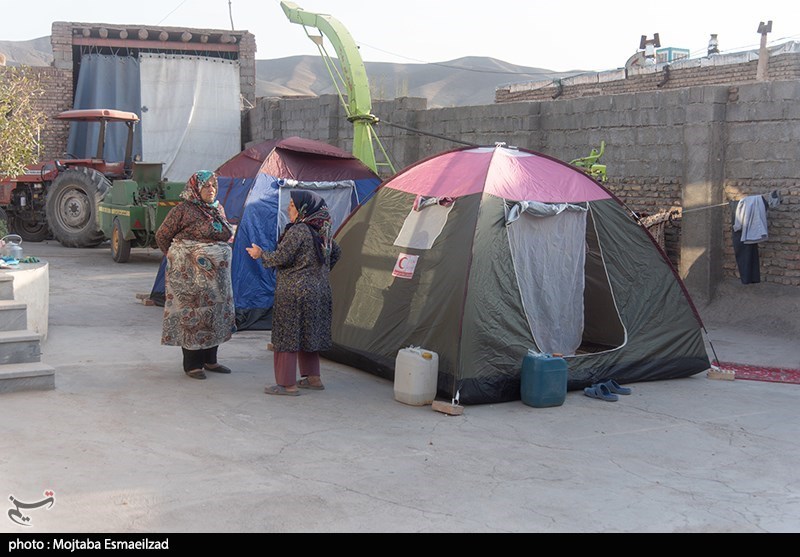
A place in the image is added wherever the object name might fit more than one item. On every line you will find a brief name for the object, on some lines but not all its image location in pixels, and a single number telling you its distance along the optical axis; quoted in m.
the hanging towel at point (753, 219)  9.48
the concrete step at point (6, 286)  7.68
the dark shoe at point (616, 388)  7.25
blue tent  9.57
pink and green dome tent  7.01
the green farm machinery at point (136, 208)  13.80
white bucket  6.76
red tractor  16.52
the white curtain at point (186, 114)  21.58
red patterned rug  7.91
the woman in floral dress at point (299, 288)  6.93
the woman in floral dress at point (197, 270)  7.20
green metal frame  12.07
